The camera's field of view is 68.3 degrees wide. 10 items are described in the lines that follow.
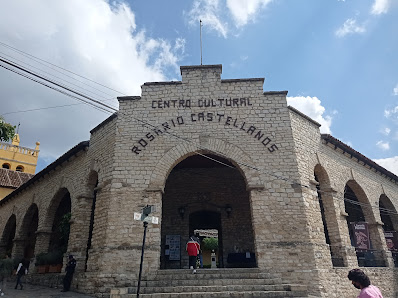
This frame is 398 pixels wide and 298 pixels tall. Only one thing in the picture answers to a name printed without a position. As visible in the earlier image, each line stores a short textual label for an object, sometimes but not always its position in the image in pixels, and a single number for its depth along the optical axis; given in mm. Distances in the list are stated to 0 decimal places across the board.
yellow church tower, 25500
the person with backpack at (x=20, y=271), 9859
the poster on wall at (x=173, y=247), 11703
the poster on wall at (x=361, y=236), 10828
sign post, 6188
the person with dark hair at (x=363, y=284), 3082
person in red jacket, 8718
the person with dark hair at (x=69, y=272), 8977
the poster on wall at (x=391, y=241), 12094
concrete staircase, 6883
